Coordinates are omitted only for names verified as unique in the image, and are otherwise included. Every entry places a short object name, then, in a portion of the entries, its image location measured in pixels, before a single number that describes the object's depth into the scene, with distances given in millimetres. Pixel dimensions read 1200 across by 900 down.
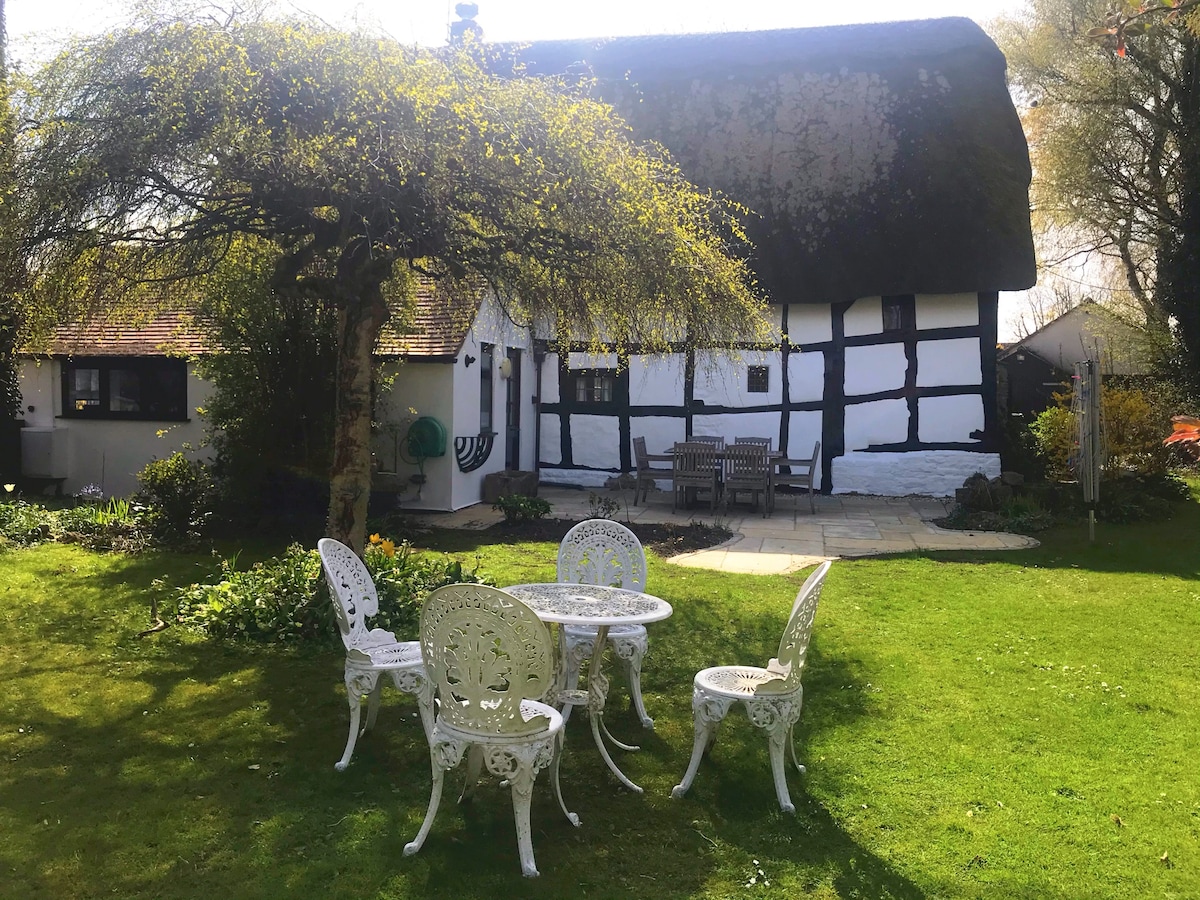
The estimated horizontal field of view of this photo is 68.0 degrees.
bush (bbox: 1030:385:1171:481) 10945
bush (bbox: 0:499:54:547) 8547
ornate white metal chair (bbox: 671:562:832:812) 3365
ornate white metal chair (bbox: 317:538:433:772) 3691
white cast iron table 3523
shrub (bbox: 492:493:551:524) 9758
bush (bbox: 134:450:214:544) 8555
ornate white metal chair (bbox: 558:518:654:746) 4637
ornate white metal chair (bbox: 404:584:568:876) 2832
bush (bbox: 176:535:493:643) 5535
